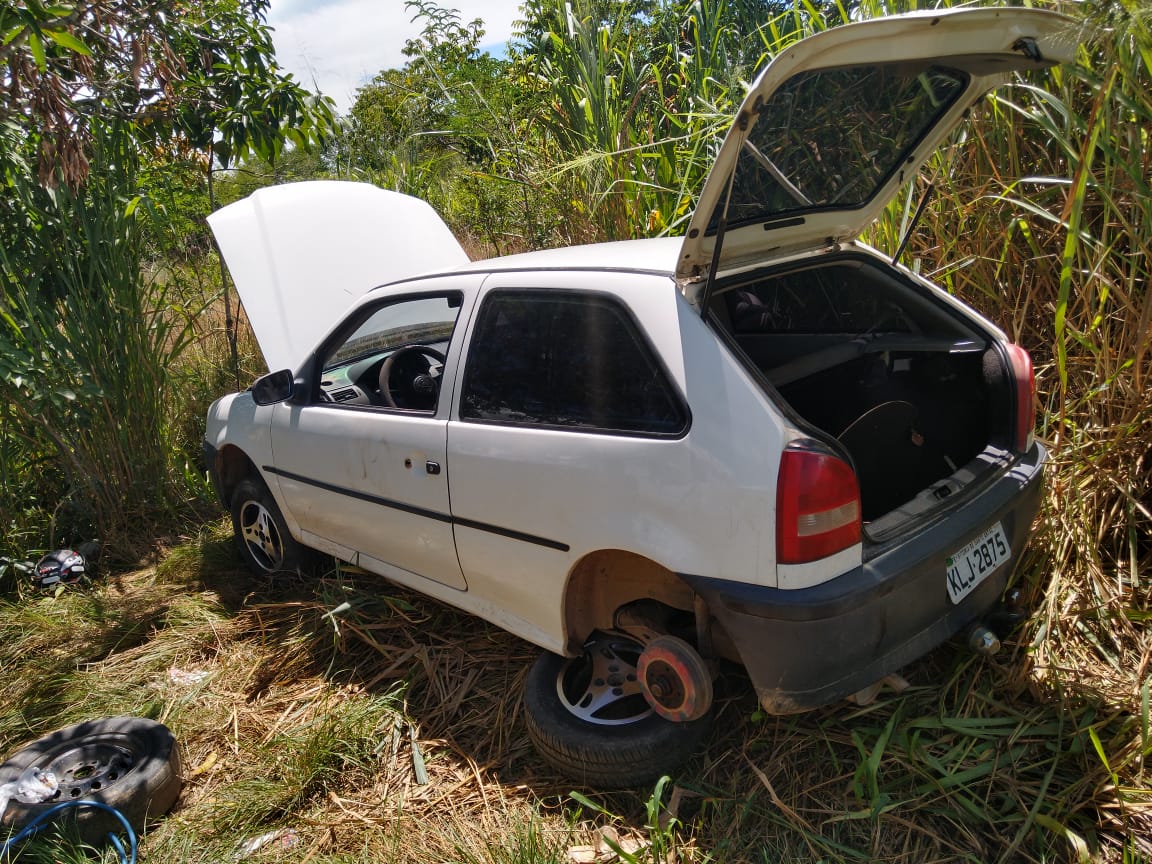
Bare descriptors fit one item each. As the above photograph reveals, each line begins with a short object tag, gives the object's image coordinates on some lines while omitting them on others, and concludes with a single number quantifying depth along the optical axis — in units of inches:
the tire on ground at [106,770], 94.4
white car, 76.3
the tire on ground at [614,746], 90.2
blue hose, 91.3
